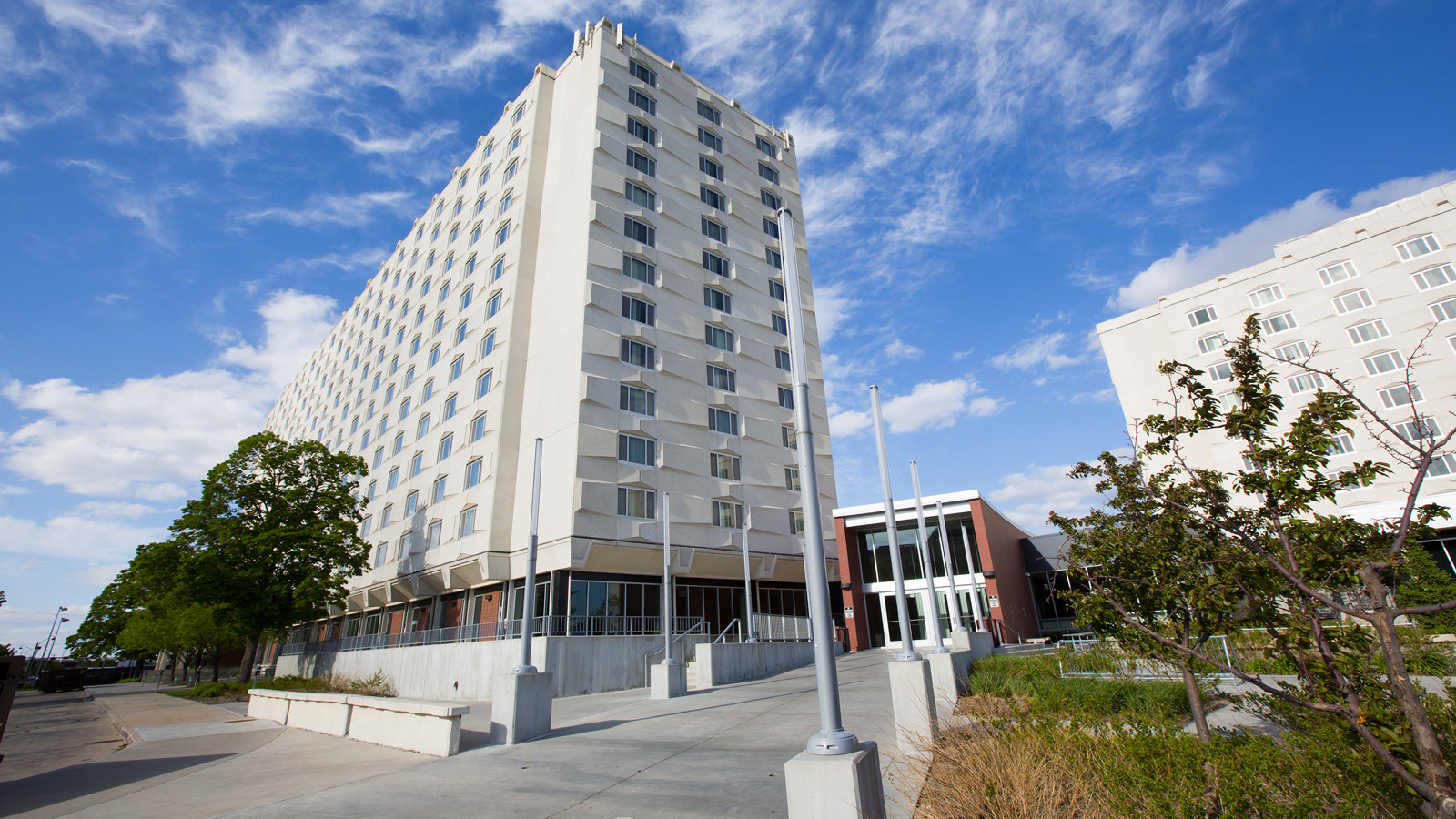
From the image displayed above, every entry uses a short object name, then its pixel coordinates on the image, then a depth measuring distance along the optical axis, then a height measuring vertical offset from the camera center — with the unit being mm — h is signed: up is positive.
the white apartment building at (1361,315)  40062 +20493
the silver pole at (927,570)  14325 +2138
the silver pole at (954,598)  23312 +1574
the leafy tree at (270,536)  34812 +7161
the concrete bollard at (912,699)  9555 -758
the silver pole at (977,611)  33719 +1574
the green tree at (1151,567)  8867 +989
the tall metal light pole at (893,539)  12215 +1952
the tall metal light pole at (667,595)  21506 +2002
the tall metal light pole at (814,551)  5547 +893
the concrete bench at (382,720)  12227 -1054
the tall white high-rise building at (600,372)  31203 +15162
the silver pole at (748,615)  25391 +1407
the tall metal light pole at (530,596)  14758 +1485
